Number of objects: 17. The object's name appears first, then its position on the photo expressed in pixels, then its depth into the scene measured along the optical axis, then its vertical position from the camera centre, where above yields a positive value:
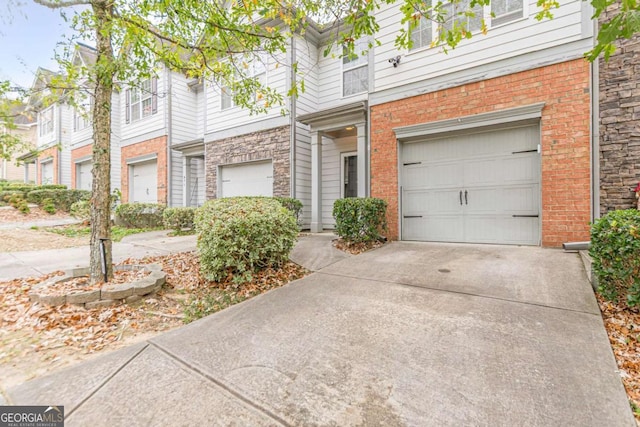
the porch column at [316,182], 7.96 +0.79
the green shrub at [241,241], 3.78 -0.41
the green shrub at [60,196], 13.02 +0.63
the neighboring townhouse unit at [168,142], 11.20 +2.75
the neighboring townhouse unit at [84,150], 13.60 +3.07
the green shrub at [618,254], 2.61 -0.42
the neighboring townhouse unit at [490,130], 4.93 +1.59
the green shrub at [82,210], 10.08 +0.00
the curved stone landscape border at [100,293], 3.04 -0.91
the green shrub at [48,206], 12.67 +0.18
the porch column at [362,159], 7.07 +1.26
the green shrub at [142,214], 10.03 -0.13
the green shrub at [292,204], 7.78 +0.18
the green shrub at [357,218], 5.78 -0.15
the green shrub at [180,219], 8.77 -0.26
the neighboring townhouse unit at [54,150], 16.31 +3.43
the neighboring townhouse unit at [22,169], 20.06 +3.16
